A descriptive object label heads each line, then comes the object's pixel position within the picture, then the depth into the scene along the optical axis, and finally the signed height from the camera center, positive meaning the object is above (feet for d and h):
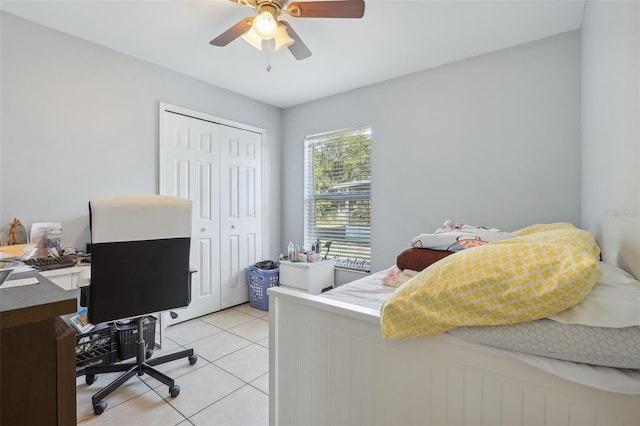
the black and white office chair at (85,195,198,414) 5.38 -1.03
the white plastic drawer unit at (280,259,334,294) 10.64 -2.40
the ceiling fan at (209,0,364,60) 5.49 +3.88
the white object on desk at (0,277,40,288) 2.08 -0.51
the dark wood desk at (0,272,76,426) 1.71 -0.91
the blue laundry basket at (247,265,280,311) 11.05 -2.75
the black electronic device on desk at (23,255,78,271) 6.17 -1.09
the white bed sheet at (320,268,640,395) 2.07 -1.23
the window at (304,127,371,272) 11.09 +0.65
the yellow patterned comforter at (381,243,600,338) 2.33 -0.68
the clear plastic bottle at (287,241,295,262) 11.59 -1.65
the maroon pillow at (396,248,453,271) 5.43 -0.90
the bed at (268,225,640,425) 2.26 -1.63
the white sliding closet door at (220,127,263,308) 11.05 +0.11
